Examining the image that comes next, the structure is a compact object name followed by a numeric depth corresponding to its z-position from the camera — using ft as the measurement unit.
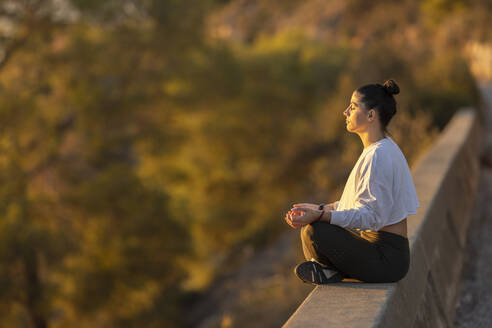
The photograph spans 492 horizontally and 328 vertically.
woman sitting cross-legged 19.60
